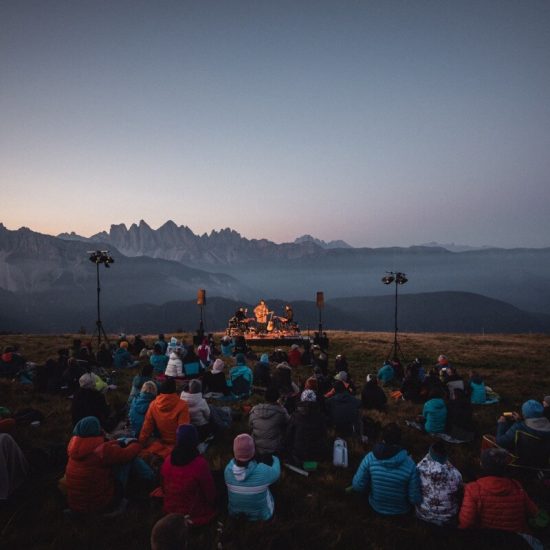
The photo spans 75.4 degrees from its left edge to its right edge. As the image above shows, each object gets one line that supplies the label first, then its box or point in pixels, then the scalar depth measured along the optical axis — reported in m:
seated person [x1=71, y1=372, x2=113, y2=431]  7.46
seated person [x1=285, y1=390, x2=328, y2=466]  6.64
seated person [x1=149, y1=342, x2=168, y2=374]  13.93
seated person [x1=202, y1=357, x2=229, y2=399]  11.02
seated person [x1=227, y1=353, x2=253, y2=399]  11.34
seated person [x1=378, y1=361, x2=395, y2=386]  13.92
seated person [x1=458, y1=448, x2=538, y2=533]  4.57
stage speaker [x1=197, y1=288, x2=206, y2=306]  24.21
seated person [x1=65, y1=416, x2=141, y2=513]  4.95
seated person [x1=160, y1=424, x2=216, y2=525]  4.74
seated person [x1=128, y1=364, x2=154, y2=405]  9.17
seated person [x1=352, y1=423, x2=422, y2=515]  5.12
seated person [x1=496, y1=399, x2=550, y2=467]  6.30
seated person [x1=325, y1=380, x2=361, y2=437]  8.04
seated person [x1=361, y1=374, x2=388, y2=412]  10.33
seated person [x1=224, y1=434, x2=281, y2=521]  4.70
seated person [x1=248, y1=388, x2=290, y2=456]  6.77
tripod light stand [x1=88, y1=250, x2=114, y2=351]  18.52
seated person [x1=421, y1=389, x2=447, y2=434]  8.52
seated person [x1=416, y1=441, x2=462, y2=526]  4.99
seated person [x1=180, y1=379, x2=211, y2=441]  7.54
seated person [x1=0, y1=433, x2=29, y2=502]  5.36
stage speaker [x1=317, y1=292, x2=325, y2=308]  23.18
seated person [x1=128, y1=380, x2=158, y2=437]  7.60
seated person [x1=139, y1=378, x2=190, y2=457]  6.67
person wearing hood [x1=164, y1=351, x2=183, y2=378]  12.49
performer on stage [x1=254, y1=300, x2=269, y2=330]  24.83
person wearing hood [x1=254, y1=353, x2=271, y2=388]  12.61
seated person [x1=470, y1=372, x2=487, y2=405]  11.33
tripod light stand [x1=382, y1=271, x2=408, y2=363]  19.09
